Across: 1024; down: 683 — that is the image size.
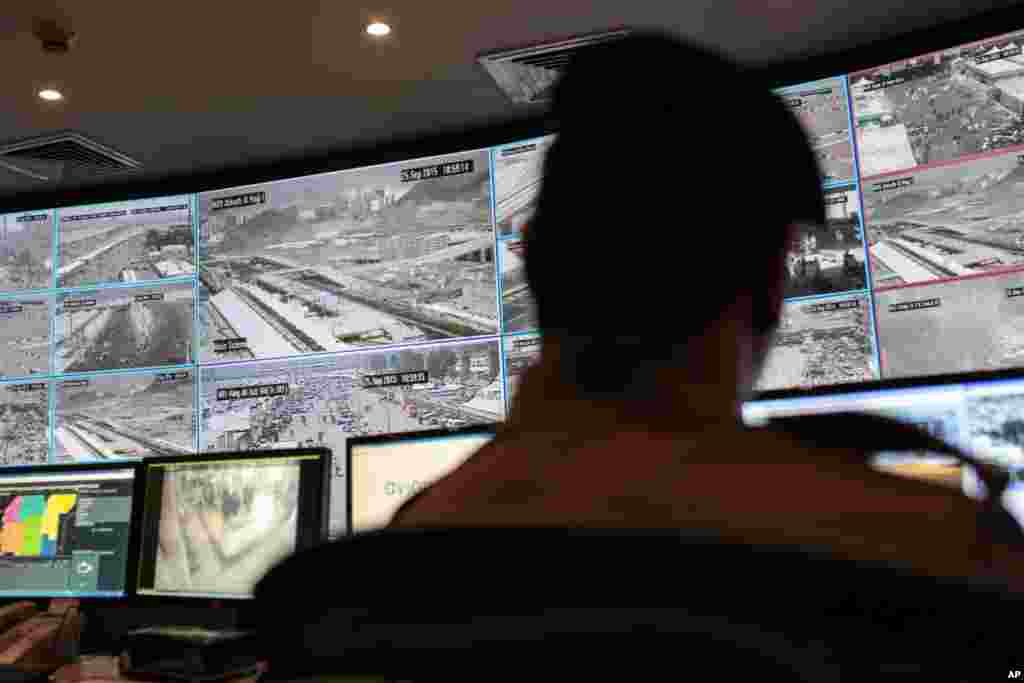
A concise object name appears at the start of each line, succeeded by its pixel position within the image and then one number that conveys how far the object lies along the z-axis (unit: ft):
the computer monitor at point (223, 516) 6.46
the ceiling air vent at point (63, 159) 11.23
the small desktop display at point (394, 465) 6.16
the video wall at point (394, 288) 9.05
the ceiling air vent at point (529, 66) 9.27
